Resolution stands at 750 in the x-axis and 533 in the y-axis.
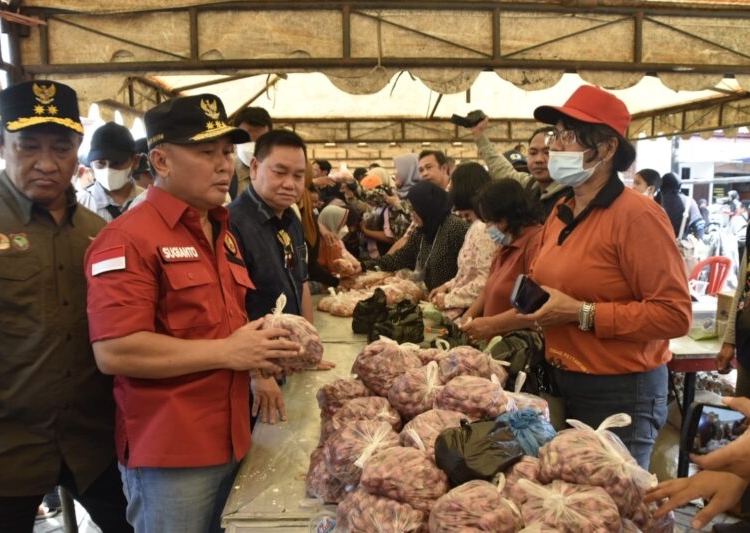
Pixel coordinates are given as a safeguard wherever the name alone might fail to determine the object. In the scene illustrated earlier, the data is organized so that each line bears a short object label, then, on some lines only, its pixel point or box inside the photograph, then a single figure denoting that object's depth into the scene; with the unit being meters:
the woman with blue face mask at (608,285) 1.83
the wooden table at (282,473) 1.50
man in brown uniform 1.71
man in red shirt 1.45
